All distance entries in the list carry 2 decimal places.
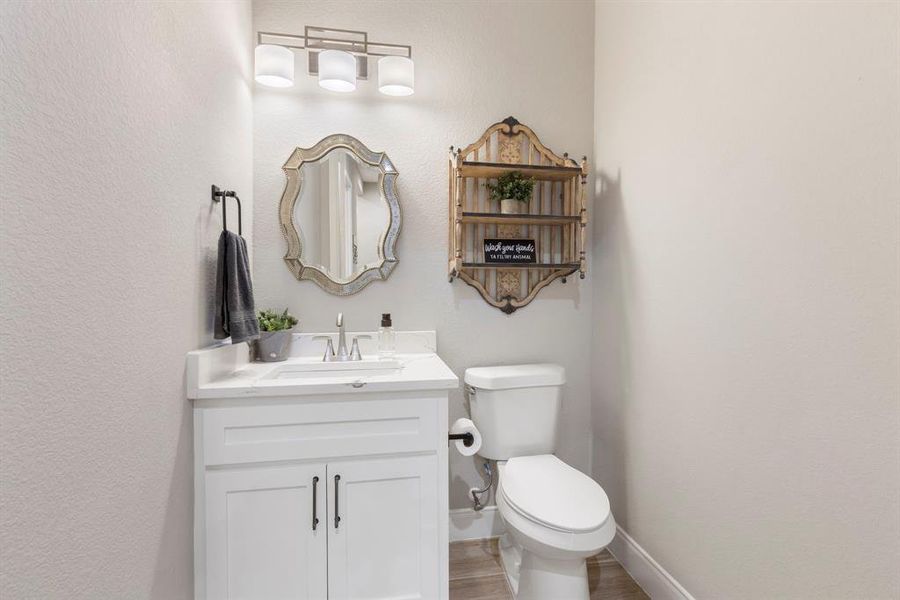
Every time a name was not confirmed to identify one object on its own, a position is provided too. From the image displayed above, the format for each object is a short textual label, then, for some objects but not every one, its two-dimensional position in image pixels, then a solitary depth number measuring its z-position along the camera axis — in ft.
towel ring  4.96
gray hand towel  4.83
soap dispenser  6.41
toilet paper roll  5.34
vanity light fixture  5.96
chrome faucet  6.16
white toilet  4.61
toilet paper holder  5.37
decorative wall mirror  6.56
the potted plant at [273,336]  6.04
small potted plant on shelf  6.61
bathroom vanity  4.44
